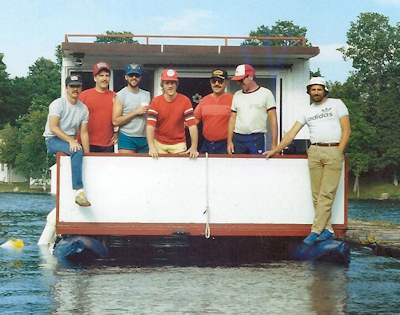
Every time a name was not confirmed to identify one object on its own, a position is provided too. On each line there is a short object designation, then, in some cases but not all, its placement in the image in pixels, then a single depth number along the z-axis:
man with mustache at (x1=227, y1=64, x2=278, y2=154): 12.45
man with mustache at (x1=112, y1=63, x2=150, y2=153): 12.55
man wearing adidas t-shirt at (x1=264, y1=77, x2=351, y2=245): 11.91
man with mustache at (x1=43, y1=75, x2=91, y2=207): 12.06
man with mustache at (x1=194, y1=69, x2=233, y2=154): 12.88
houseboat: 11.88
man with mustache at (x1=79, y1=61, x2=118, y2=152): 12.65
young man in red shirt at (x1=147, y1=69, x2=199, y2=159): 12.26
